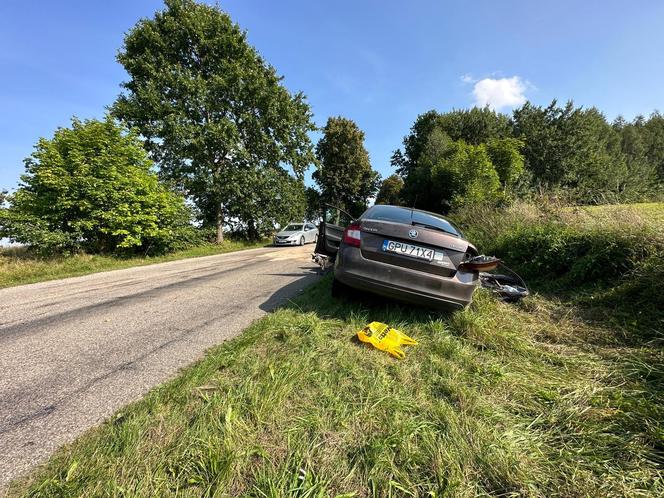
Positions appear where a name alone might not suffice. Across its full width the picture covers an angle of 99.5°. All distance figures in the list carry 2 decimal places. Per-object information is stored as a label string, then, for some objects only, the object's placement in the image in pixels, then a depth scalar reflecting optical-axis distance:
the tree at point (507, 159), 18.69
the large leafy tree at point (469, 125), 30.08
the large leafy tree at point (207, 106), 15.27
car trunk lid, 3.11
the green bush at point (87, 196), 9.16
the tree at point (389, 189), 41.56
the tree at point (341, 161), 33.66
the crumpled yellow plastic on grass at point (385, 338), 2.68
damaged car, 3.09
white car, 17.56
